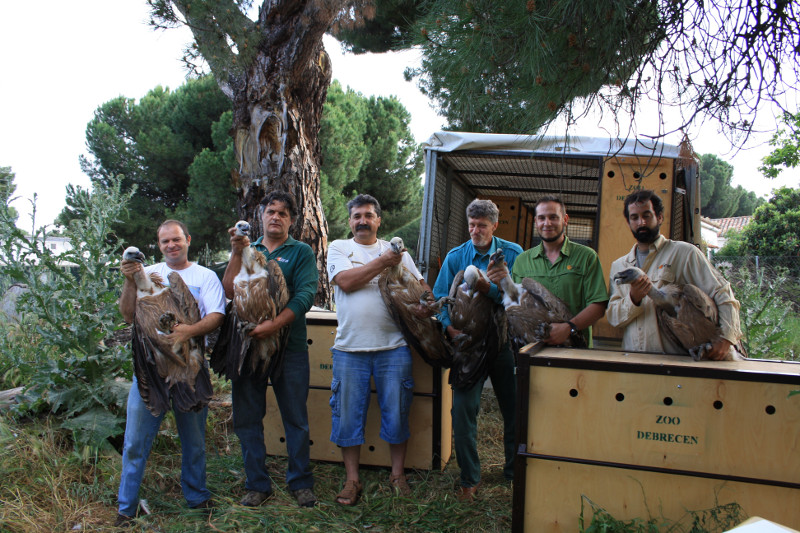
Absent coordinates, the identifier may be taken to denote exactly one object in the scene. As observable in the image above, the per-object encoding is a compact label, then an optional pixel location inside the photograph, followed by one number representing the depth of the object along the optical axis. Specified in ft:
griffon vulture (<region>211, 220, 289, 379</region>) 10.63
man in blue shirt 11.78
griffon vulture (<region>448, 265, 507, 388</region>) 11.56
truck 16.39
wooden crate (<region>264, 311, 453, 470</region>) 13.33
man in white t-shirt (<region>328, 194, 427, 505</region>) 11.87
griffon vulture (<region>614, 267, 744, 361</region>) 9.45
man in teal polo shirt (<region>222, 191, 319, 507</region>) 11.33
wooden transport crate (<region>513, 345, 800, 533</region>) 8.38
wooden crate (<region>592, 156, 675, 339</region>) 16.38
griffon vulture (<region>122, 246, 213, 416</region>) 9.95
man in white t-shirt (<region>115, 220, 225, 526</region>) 10.20
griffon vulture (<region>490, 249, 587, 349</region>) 10.99
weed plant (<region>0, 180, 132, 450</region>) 13.26
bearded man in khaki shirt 9.96
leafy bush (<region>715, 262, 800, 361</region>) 18.08
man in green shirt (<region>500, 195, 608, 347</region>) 10.93
